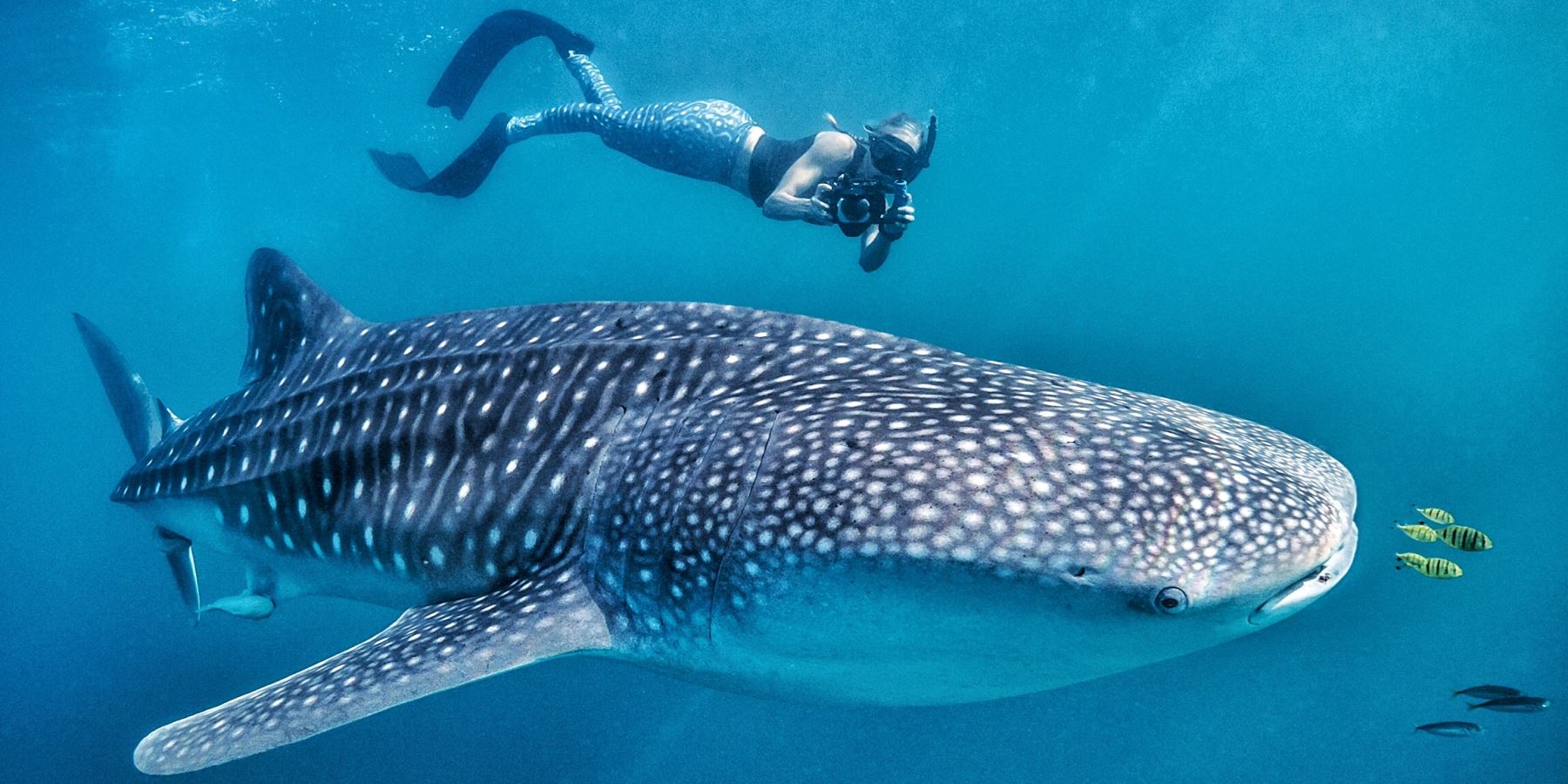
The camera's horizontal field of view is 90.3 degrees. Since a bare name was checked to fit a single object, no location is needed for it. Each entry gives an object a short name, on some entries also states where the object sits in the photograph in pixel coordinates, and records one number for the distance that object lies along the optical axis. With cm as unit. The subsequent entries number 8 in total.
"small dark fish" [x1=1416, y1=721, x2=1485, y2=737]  607
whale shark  199
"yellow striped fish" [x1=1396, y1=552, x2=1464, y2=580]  520
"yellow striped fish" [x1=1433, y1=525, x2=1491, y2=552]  517
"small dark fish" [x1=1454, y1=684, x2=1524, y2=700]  572
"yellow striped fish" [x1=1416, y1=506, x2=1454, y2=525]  580
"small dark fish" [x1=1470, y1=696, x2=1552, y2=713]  563
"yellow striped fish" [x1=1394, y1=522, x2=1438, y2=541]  532
